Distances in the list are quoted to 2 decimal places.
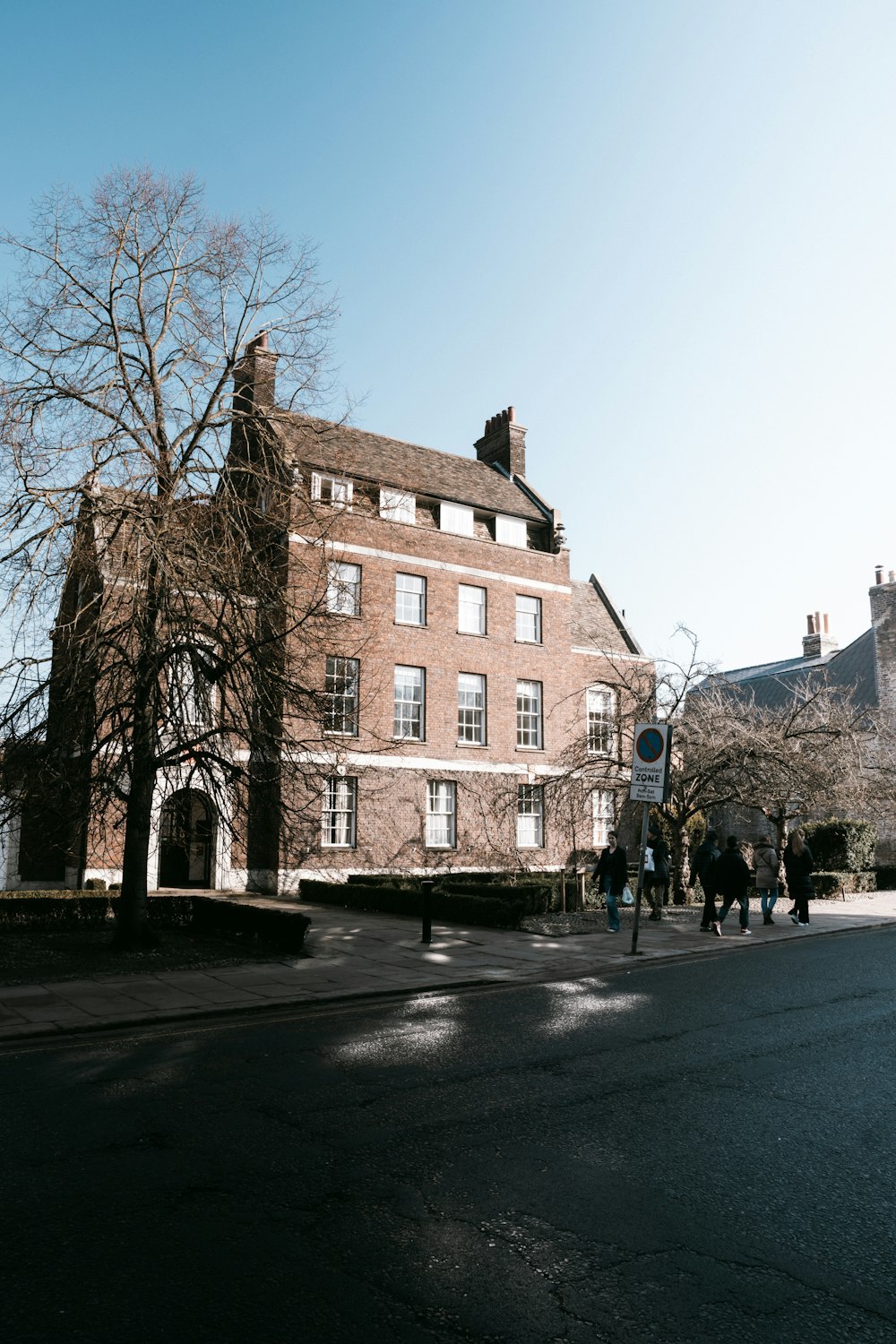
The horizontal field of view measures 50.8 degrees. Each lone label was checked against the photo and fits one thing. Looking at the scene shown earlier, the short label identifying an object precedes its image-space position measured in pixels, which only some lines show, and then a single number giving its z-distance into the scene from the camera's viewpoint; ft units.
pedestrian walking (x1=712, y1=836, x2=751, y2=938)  56.18
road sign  46.01
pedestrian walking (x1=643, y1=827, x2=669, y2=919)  60.64
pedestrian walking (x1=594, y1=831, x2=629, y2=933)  56.54
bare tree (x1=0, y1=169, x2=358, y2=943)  42.73
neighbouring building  141.28
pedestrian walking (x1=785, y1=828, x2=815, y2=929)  61.82
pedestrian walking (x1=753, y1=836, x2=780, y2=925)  64.39
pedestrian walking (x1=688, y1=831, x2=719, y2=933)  57.21
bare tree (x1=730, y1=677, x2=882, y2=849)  71.05
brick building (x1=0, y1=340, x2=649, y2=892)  89.76
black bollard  49.08
